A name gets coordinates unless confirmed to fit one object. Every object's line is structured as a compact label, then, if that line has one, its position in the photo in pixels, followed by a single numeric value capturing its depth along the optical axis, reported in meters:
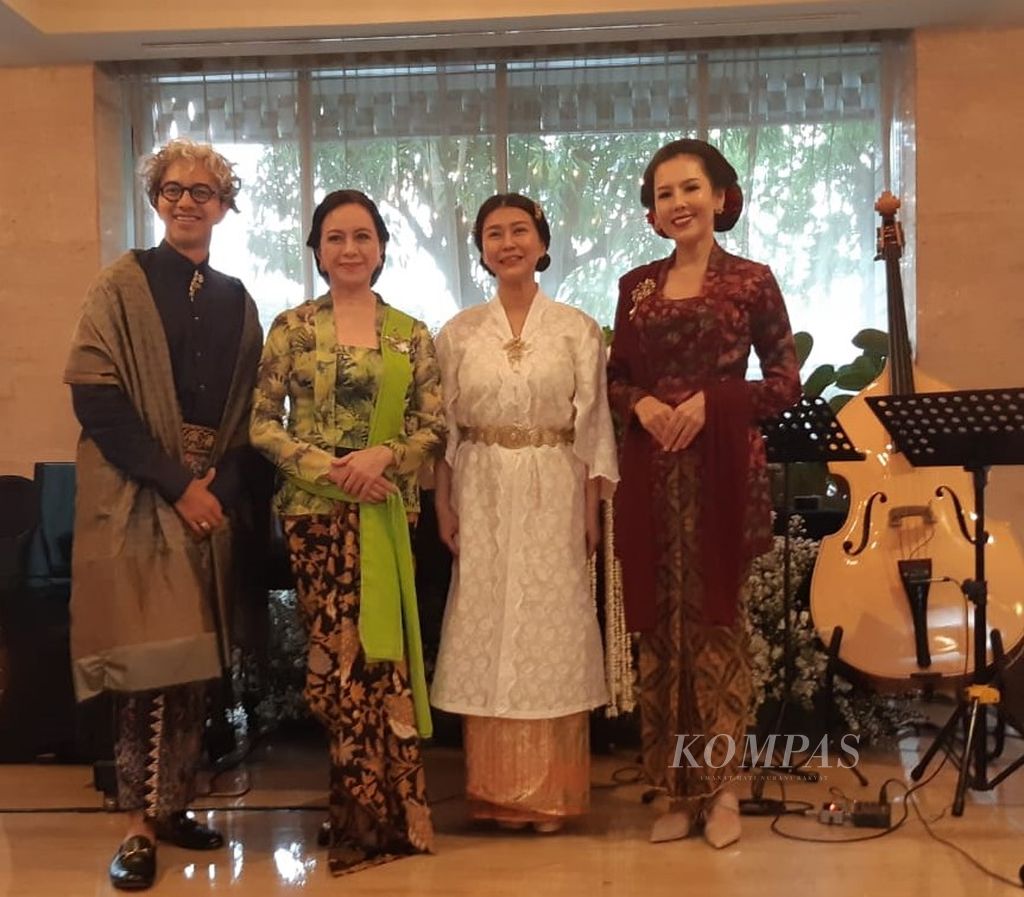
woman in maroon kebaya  2.38
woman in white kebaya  2.46
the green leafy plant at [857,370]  4.05
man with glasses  2.29
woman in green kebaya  2.35
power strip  2.55
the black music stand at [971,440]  2.39
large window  4.42
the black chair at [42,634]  3.03
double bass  2.77
